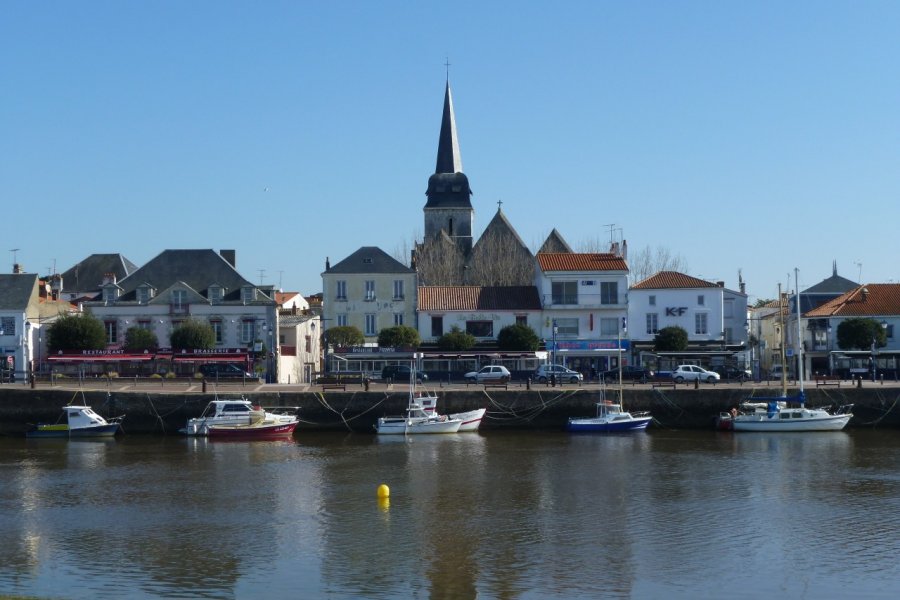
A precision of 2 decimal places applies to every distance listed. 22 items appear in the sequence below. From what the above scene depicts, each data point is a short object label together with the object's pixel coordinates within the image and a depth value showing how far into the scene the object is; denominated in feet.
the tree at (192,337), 218.18
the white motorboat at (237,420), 174.29
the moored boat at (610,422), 179.11
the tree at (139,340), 220.84
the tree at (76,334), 217.77
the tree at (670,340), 228.02
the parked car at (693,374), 205.36
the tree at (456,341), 228.02
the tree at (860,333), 226.58
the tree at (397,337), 227.81
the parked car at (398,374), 210.18
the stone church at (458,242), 322.75
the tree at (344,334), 233.96
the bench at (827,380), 200.75
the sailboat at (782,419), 177.06
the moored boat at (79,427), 174.81
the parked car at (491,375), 208.54
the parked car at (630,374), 208.65
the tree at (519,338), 225.97
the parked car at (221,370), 212.43
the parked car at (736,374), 216.33
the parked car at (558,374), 205.26
